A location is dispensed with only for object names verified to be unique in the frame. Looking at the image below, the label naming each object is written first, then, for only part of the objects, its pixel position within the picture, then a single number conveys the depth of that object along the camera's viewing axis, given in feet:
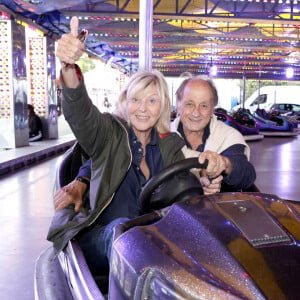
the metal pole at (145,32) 6.23
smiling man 4.79
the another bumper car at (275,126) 30.68
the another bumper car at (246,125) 26.63
